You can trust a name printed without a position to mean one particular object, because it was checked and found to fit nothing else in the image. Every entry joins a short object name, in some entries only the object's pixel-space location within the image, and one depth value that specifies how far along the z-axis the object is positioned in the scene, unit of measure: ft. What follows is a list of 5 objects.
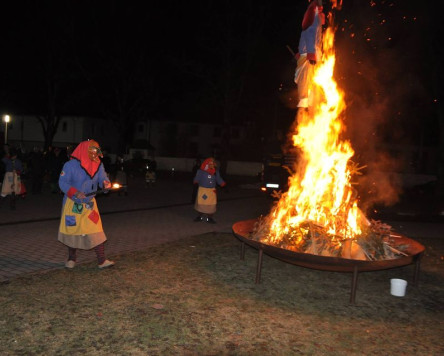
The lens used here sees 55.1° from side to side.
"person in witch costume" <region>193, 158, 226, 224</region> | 36.35
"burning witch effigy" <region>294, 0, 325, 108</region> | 21.84
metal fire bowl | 18.26
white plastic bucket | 19.93
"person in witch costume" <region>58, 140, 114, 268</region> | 20.01
